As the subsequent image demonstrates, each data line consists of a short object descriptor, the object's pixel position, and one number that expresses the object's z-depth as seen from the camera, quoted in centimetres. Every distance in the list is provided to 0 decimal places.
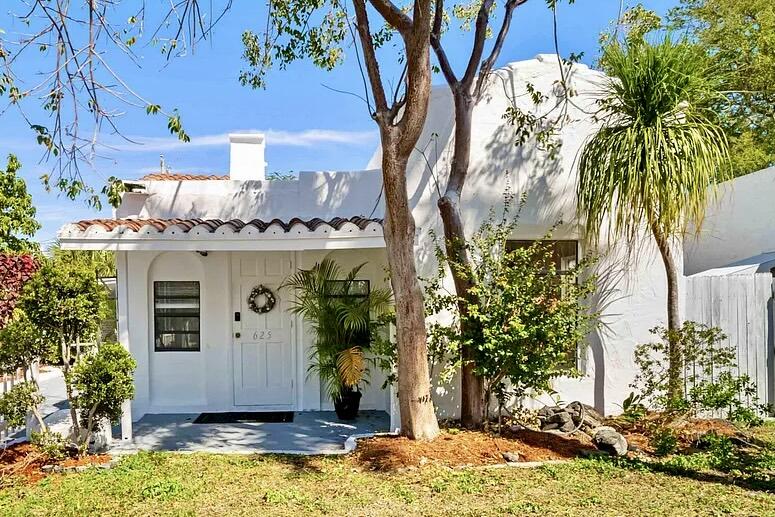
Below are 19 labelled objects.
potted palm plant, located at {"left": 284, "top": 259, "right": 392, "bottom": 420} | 884
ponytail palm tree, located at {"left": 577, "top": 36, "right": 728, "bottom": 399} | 730
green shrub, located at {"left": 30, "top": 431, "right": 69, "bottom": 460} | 661
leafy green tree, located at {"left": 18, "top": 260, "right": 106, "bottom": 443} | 651
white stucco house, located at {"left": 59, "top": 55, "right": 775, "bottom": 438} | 831
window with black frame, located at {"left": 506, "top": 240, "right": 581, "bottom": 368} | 903
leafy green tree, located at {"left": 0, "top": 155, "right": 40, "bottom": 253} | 796
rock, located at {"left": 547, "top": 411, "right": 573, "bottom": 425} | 817
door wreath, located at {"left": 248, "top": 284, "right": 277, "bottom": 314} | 999
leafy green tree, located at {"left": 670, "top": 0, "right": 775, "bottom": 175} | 1433
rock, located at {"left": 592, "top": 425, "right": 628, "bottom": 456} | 713
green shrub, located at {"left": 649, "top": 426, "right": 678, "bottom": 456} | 711
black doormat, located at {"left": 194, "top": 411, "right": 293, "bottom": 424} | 922
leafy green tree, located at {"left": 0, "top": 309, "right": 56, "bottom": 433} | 652
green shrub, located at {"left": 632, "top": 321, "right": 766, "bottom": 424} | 760
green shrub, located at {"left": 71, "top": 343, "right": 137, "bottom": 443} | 667
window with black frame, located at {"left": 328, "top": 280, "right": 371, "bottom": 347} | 910
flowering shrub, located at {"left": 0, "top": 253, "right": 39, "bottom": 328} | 1084
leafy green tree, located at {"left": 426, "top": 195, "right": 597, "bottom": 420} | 727
